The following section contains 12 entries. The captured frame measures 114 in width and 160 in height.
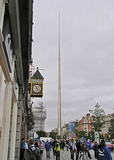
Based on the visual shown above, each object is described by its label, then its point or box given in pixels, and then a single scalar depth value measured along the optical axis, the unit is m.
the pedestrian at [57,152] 16.62
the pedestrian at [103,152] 6.94
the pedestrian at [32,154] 6.39
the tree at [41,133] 76.88
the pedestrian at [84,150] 17.16
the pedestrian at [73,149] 17.92
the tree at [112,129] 68.50
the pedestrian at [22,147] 12.71
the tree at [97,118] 42.28
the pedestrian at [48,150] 20.14
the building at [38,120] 92.26
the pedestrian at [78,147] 17.28
